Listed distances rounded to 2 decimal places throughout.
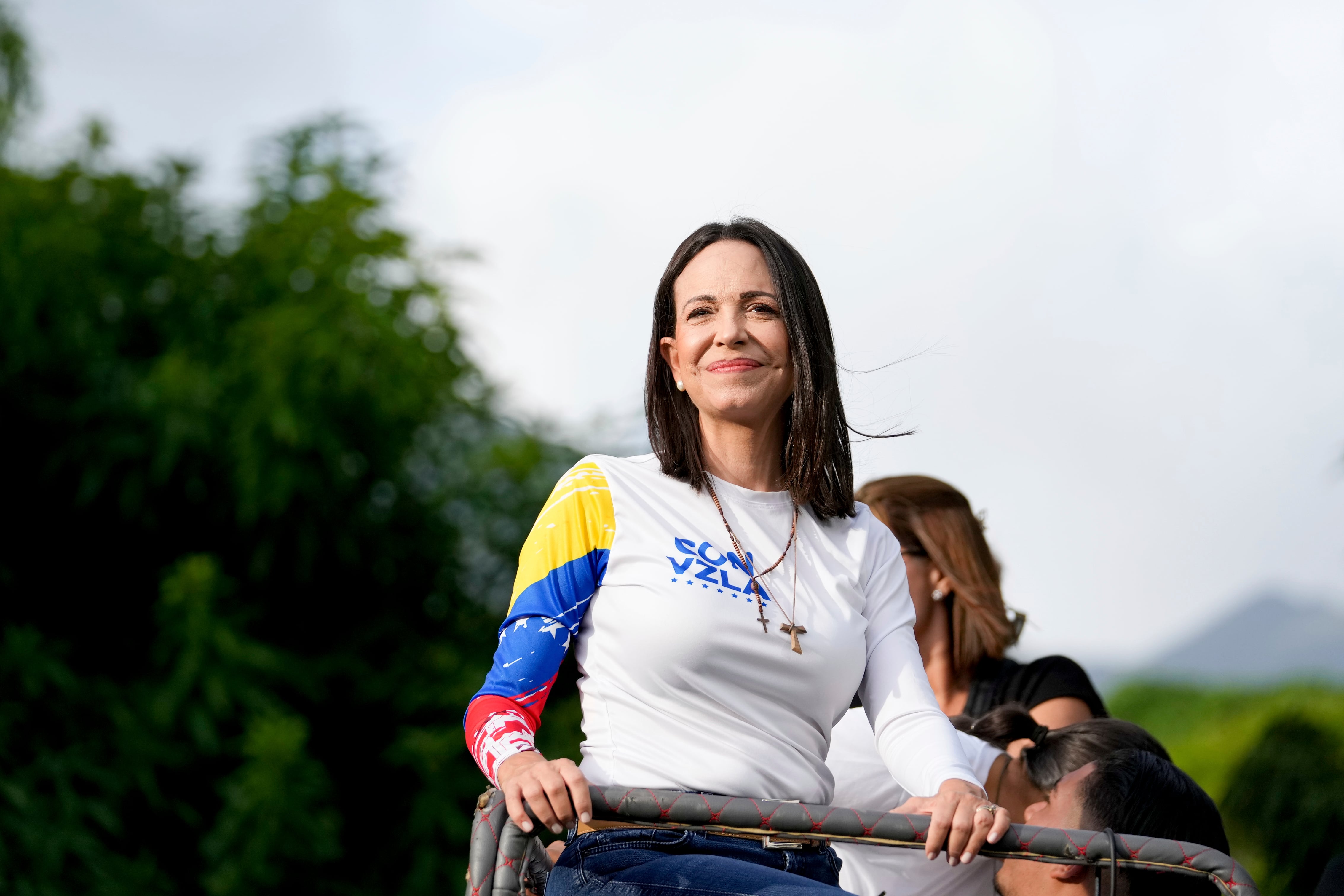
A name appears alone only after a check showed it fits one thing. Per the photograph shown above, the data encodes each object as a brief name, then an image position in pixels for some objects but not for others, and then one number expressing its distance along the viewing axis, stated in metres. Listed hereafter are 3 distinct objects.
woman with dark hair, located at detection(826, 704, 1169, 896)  3.59
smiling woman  3.16
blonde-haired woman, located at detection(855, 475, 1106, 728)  4.52
